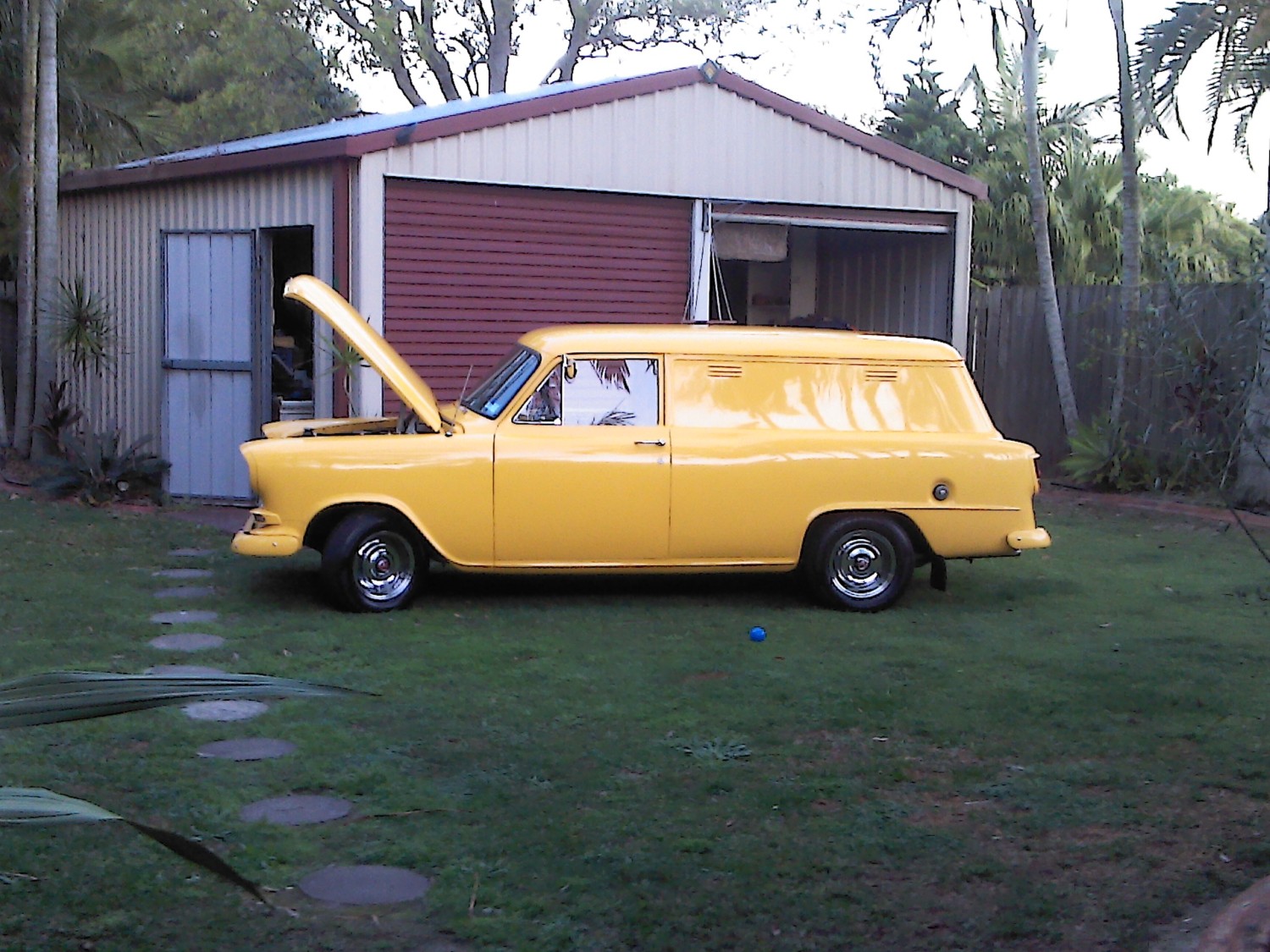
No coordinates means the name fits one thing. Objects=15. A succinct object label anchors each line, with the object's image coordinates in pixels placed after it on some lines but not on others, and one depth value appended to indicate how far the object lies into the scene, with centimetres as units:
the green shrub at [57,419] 1328
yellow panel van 805
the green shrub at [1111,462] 1389
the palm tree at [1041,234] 1459
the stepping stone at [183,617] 798
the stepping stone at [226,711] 609
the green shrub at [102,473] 1221
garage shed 1188
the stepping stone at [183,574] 931
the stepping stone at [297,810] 487
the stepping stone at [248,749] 557
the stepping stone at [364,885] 423
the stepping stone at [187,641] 734
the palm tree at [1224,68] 1236
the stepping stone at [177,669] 672
